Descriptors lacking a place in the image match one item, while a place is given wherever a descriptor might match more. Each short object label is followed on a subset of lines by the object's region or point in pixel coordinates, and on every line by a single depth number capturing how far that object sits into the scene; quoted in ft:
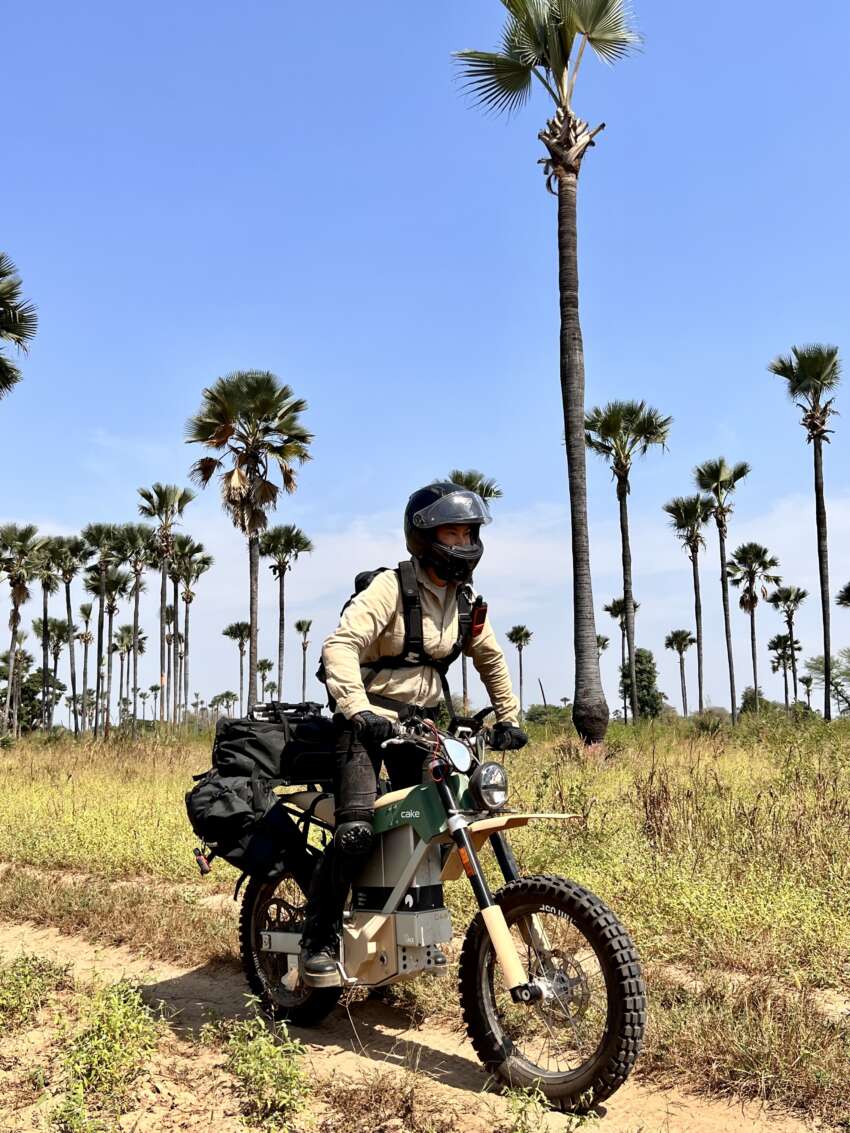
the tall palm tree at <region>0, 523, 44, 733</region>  163.63
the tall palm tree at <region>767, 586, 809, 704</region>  208.74
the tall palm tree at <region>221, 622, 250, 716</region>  279.28
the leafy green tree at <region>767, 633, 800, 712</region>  240.73
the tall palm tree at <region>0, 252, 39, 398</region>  74.13
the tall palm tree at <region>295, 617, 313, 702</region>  284.41
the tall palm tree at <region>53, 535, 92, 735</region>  175.83
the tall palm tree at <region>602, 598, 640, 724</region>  237.84
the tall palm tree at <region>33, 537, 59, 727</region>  169.07
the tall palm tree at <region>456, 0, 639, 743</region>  48.06
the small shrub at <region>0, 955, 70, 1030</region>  15.39
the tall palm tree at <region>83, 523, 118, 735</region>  170.60
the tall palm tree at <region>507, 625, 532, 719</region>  276.41
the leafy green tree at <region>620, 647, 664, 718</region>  229.74
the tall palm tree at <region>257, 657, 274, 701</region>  352.85
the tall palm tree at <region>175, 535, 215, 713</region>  172.65
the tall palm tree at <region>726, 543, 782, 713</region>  177.27
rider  13.82
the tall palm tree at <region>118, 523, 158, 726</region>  170.50
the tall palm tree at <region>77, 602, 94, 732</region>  263.90
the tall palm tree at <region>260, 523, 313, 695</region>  167.02
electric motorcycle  11.52
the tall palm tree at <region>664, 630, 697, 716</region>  246.27
